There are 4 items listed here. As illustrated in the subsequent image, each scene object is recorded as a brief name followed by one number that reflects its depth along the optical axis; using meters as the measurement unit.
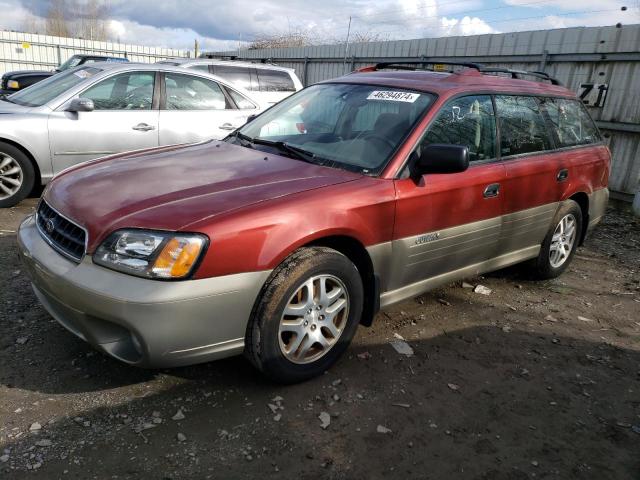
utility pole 13.83
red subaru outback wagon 2.37
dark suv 10.89
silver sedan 5.51
